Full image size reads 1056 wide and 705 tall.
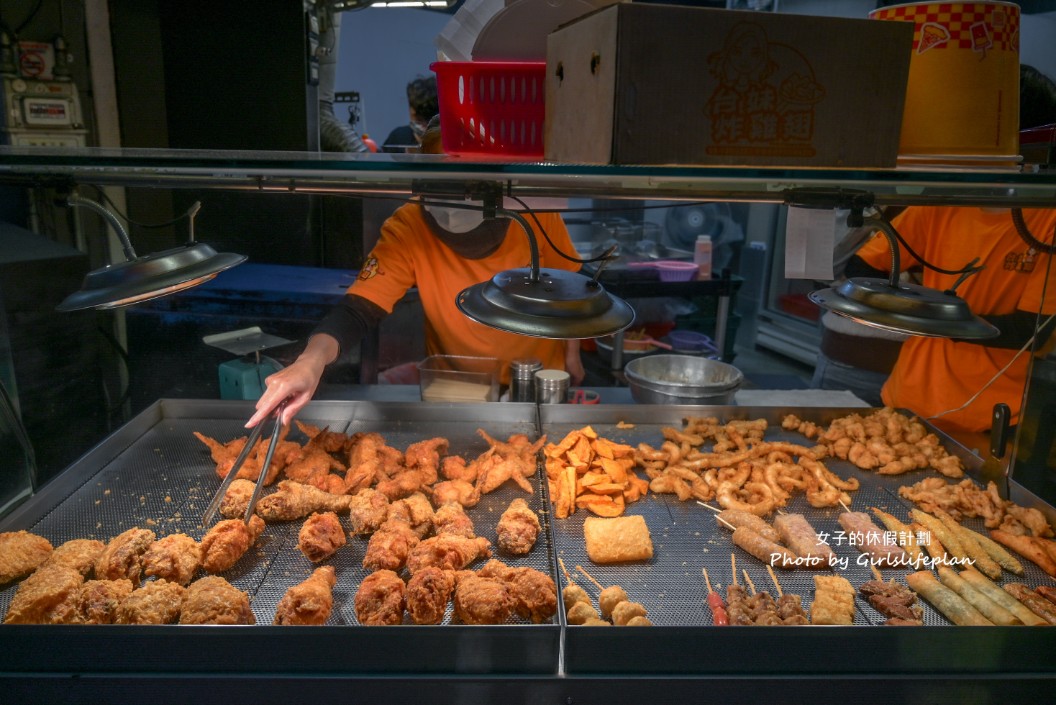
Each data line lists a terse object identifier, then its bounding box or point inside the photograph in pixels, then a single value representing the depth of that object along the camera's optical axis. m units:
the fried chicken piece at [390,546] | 1.99
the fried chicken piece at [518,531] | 2.07
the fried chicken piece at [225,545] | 1.94
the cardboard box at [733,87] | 1.39
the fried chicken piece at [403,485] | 2.39
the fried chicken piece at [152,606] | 1.71
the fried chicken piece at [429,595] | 1.78
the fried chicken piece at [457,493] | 2.36
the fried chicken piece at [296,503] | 2.22
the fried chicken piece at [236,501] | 2.22
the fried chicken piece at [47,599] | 1.68
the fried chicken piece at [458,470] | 2.49
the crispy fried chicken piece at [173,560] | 1.89
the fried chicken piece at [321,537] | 2.02
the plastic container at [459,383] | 3.14
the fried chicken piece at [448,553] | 1.98
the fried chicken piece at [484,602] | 1.75
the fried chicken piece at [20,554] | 1.84
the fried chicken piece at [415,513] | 2.22
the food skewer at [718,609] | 1.78
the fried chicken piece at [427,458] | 2.51
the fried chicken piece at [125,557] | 1.89
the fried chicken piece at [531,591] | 1.77
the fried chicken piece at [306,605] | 1.71
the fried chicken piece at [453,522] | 2.15
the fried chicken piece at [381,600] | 1.75
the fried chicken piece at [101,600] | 1.72
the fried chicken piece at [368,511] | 2.19
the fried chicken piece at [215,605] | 1.68
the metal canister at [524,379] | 3.18
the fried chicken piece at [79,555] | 1.91
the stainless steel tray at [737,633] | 1.53
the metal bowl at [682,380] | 3.14
